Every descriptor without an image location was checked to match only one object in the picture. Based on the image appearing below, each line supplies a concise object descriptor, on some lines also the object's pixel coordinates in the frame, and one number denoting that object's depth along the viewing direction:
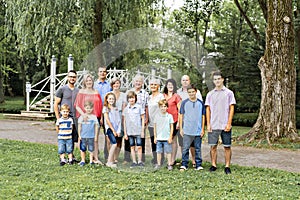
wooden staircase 17.25
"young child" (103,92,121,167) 6.31
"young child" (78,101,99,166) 6.41
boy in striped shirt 6.65
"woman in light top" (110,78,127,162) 6.27
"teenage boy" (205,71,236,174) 6.09
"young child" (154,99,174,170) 6.16
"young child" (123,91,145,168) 6.27
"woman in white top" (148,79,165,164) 6.08
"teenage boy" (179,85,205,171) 6.19
